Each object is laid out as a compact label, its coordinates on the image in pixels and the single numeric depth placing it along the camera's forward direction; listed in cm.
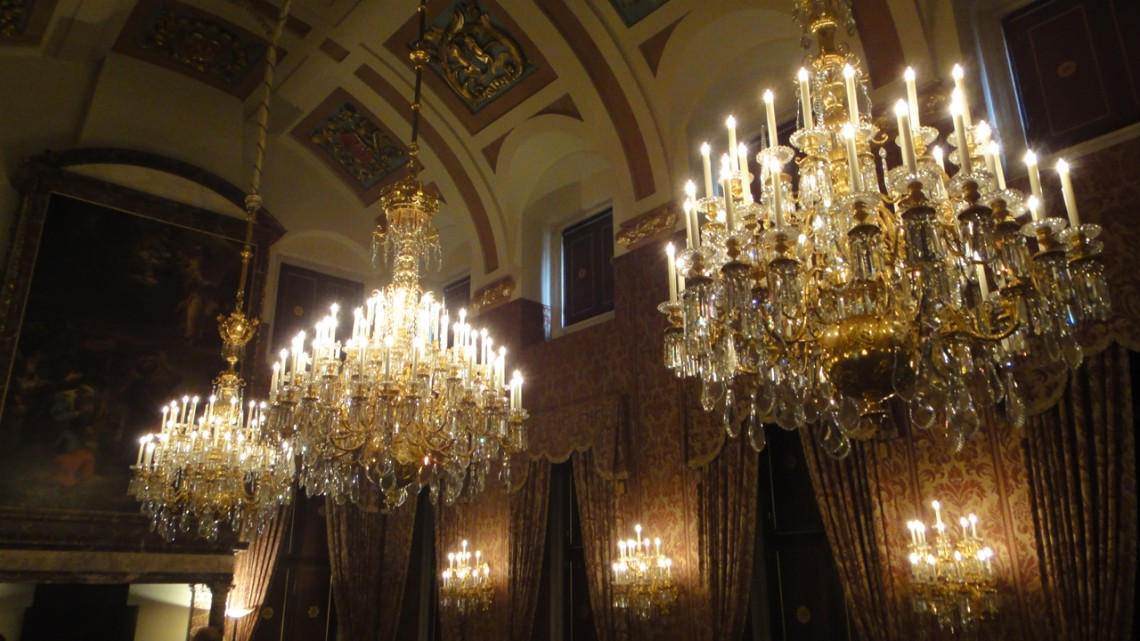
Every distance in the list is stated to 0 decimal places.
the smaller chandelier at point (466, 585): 857
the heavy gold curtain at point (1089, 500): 459
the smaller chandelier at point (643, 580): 685
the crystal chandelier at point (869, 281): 311
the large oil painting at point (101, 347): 812
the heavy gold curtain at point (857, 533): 552
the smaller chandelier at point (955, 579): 495
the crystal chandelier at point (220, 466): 631
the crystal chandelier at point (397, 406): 499
